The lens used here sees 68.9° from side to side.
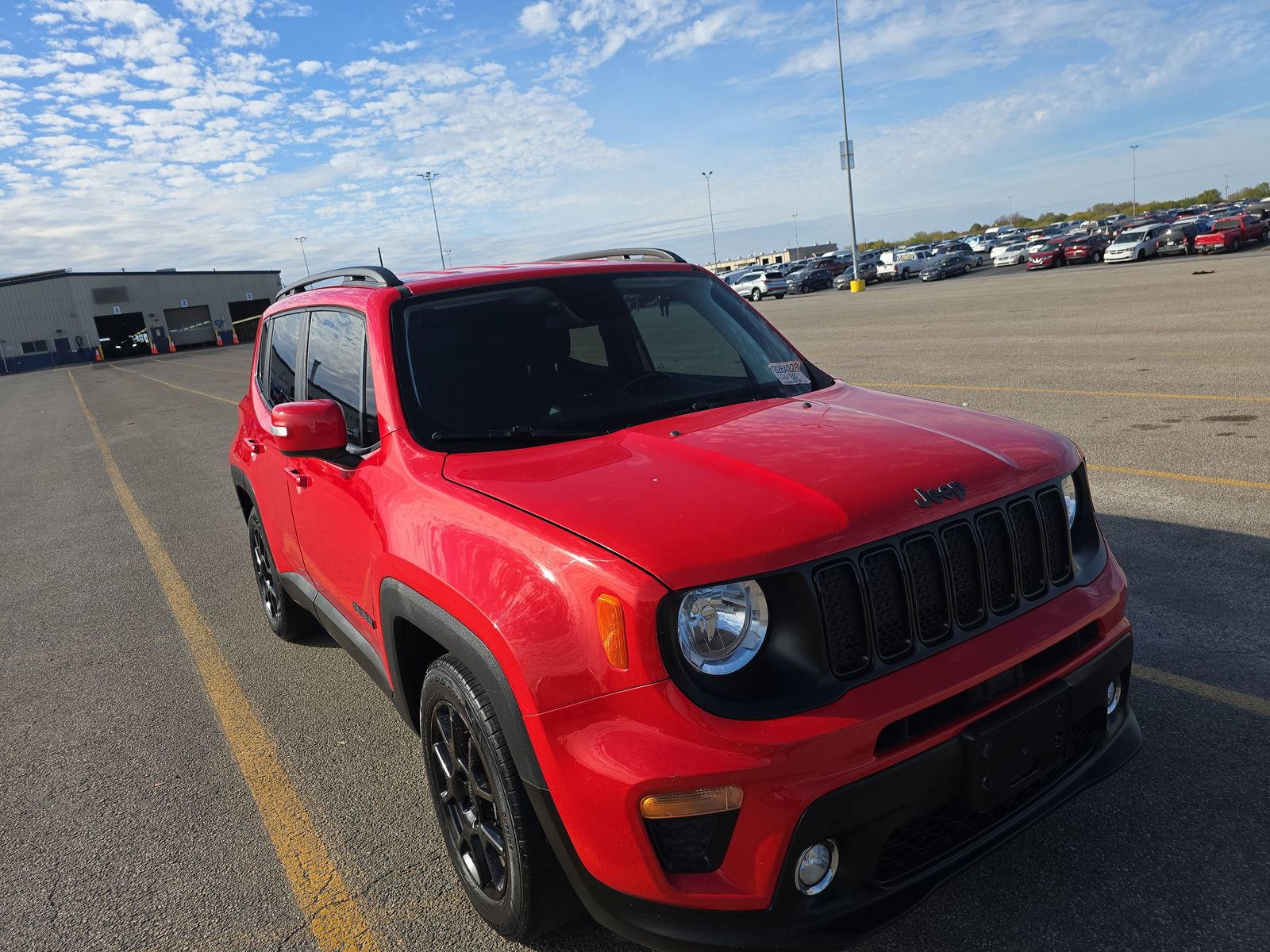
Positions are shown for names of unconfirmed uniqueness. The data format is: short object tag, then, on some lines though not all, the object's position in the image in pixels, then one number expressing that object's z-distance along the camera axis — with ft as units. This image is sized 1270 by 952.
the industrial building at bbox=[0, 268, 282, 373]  246.88
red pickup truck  130.52
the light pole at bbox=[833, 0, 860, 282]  153.17
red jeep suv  6.68
